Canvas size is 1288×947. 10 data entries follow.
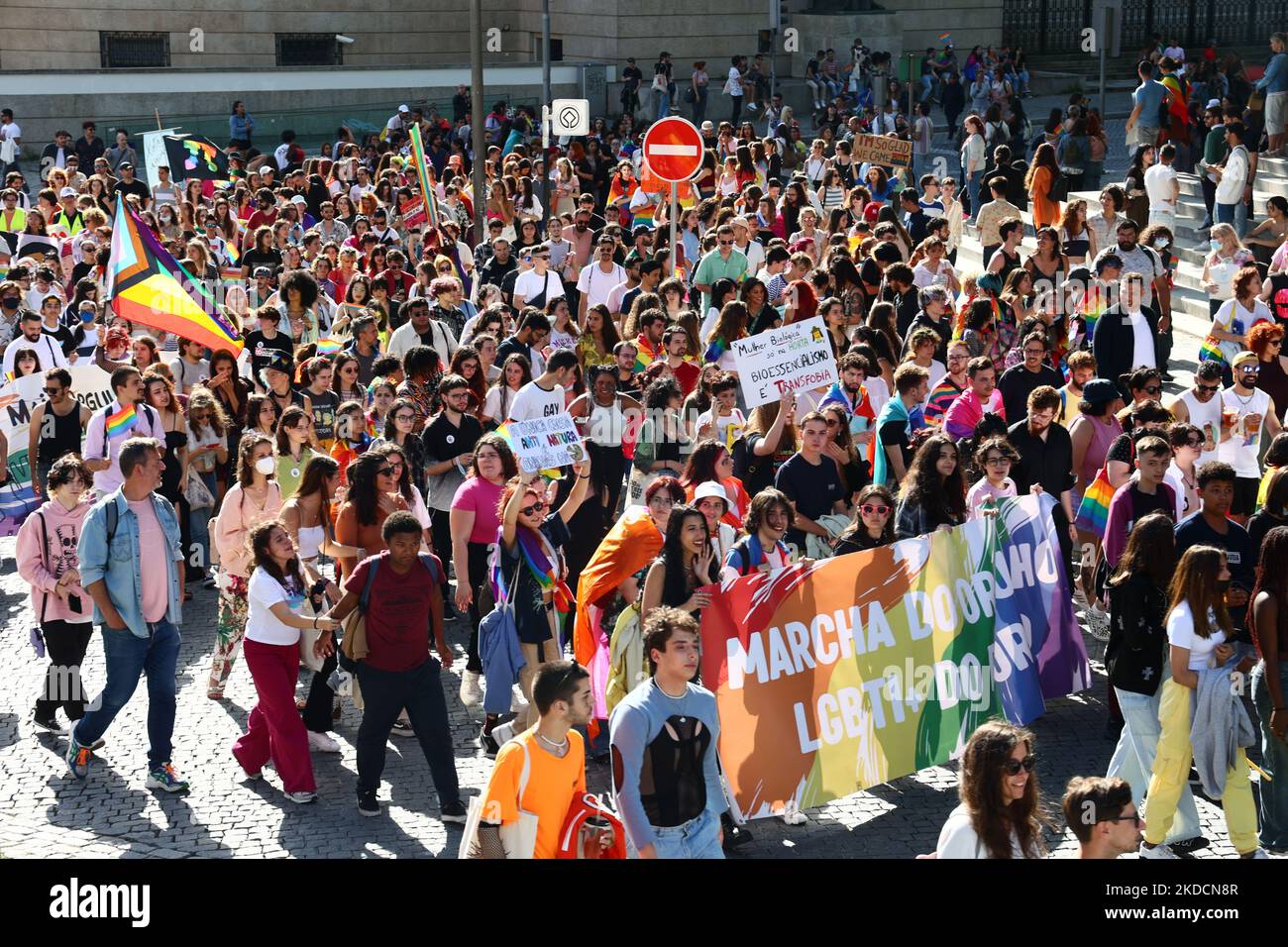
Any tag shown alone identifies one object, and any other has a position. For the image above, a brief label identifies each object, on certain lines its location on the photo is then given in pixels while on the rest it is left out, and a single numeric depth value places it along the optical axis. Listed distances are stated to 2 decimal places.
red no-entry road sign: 15.95
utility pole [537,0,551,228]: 23.56
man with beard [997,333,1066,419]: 11.73
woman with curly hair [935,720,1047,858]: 5.55
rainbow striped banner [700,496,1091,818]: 7.90
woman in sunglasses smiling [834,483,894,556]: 8.69
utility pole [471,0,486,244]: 21.61
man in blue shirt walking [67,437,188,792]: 8.31
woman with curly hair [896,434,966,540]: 9.12
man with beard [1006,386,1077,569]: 10.34
